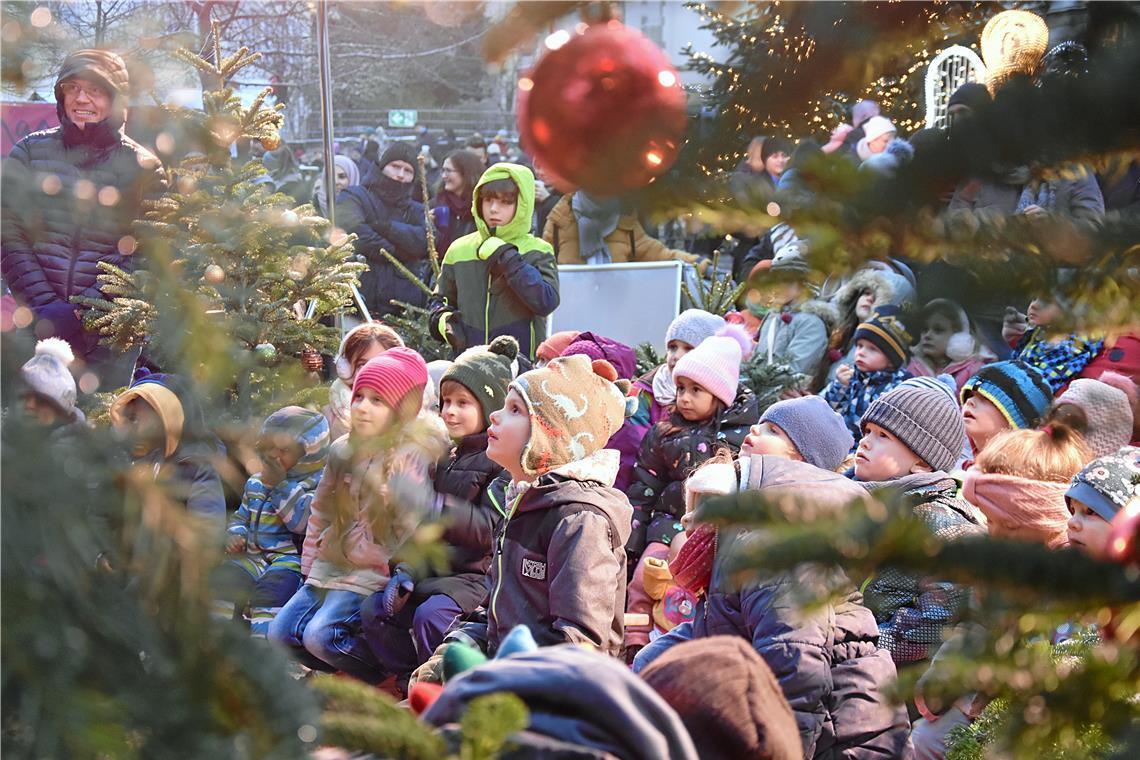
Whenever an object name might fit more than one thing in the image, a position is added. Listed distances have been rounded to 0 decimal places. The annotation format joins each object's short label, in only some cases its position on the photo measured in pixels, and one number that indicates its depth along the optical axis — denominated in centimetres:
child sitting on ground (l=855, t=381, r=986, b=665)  316
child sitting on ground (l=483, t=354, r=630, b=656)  313
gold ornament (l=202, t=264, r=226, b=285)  194
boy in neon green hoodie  578
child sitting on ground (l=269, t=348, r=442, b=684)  361
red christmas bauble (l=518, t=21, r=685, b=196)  86
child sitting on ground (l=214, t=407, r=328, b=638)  393
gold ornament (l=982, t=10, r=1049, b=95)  89
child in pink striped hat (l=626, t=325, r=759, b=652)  460
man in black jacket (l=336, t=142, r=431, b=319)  836
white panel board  727
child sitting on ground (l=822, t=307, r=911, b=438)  486
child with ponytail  312
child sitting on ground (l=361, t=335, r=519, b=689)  380
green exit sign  1325
